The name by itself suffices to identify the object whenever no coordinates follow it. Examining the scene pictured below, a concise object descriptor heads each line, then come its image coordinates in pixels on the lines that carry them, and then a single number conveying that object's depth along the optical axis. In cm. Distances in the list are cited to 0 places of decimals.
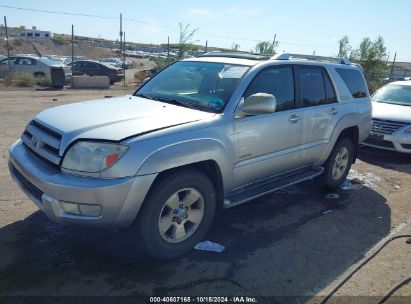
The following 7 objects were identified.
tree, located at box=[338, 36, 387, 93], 2080
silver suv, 306
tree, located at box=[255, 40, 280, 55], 2045
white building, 6751
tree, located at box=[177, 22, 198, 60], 1895
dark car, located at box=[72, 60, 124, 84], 2291
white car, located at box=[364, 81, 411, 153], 743
